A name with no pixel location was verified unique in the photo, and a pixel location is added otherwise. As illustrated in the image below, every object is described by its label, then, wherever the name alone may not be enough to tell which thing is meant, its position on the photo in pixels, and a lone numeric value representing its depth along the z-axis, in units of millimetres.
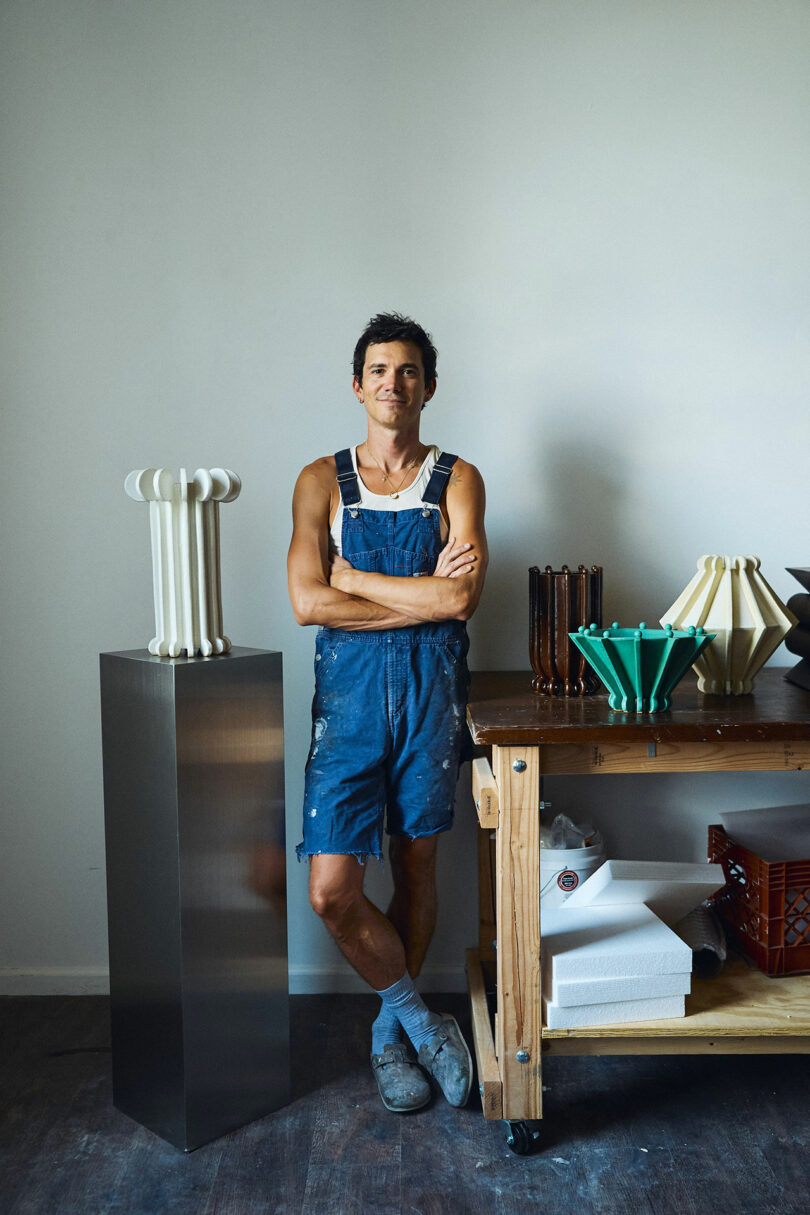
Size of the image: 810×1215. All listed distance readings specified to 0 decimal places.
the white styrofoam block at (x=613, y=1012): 1951
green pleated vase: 1885
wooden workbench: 1854
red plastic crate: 2158
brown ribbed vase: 2221
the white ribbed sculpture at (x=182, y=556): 2049
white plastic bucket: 2389
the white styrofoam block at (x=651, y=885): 2205
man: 2191
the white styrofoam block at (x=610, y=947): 1956
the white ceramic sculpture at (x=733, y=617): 2100
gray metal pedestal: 1974
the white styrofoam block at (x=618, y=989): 1936
